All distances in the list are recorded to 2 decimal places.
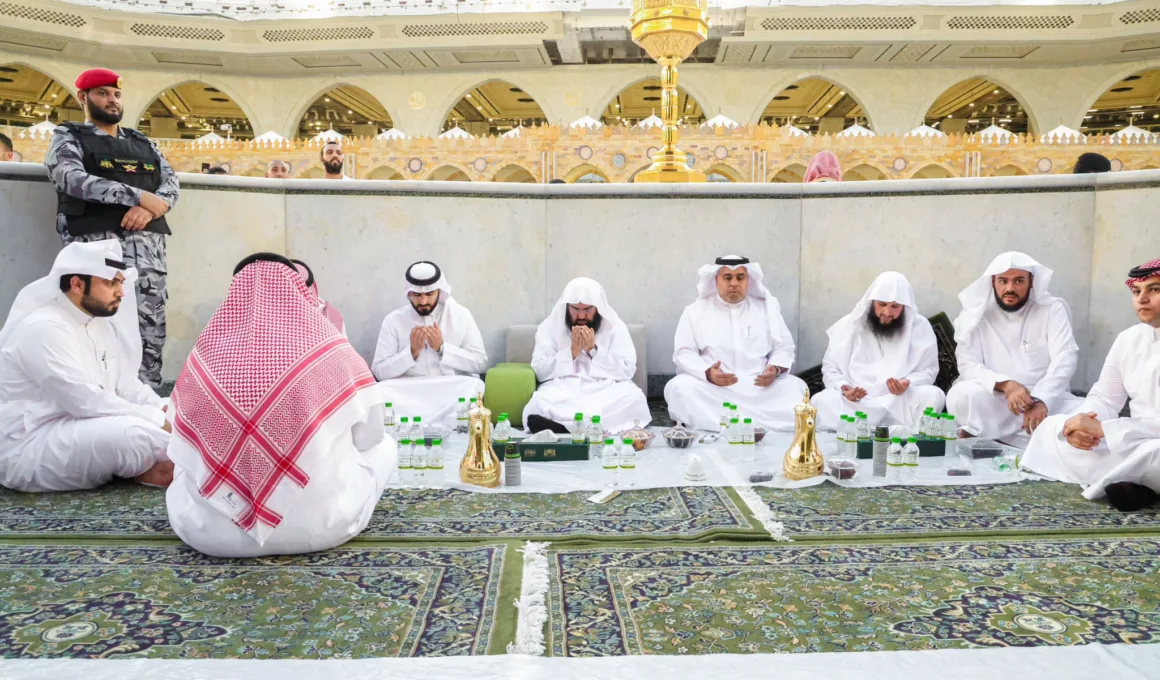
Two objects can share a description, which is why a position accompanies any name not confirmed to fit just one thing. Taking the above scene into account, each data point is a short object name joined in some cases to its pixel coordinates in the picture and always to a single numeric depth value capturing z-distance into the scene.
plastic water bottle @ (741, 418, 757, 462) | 3.17
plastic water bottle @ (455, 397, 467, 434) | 3.67
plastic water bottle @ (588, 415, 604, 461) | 3.19
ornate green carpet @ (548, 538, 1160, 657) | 1.56
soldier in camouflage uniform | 3.34
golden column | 5.13
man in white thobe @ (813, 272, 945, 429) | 3.63
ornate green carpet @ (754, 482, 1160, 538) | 2.25
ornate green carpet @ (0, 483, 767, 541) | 2.22
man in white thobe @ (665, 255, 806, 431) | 3.80
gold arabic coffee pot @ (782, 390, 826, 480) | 2.78
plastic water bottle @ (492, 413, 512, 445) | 2.92
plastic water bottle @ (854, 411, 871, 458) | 3.11
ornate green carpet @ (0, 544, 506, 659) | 1.54
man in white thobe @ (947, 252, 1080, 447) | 3.38
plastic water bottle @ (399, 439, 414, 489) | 2.76
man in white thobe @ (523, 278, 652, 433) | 3.67
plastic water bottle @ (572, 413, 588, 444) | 3.15
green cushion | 3.69
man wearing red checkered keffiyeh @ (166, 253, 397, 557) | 1.89
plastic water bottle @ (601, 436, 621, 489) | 2.81
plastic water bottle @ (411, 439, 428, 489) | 2.76
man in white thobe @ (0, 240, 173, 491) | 2.57
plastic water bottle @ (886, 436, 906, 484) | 2.84
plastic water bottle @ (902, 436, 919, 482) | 2.84
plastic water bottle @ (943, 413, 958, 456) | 3.28
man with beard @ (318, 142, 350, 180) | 5.65
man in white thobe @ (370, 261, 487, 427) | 3.79
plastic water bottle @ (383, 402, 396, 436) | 3.34
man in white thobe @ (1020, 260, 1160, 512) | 2.42
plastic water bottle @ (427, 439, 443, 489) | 2.74
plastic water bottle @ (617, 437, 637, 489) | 2.79
